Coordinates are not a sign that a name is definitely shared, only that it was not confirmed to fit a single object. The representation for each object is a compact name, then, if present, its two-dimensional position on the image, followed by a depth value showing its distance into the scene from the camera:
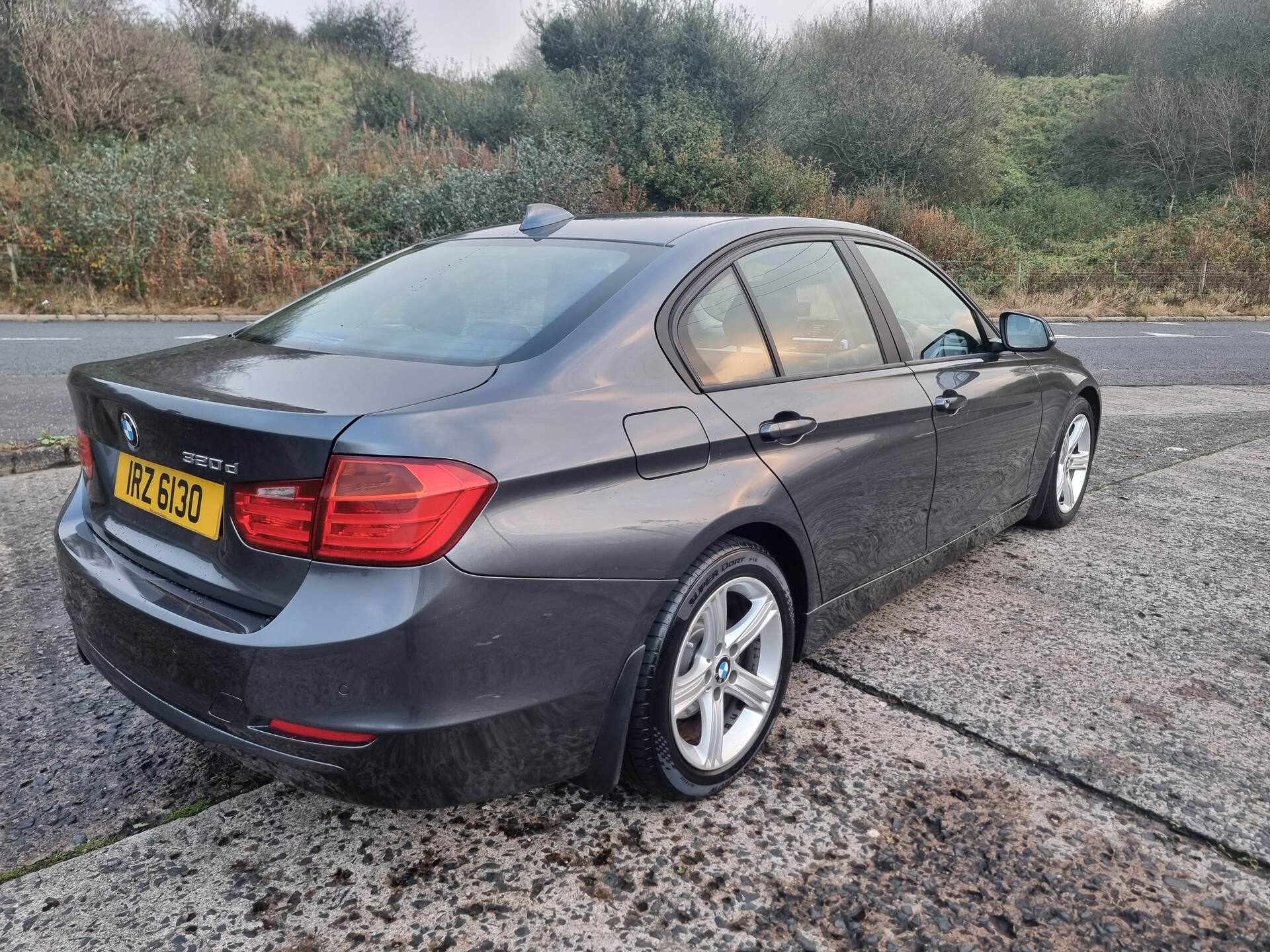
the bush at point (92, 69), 20.75
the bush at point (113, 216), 15.98
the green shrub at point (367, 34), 33.53
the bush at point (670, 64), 23.31
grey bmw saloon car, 1.76
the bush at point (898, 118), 29.05
